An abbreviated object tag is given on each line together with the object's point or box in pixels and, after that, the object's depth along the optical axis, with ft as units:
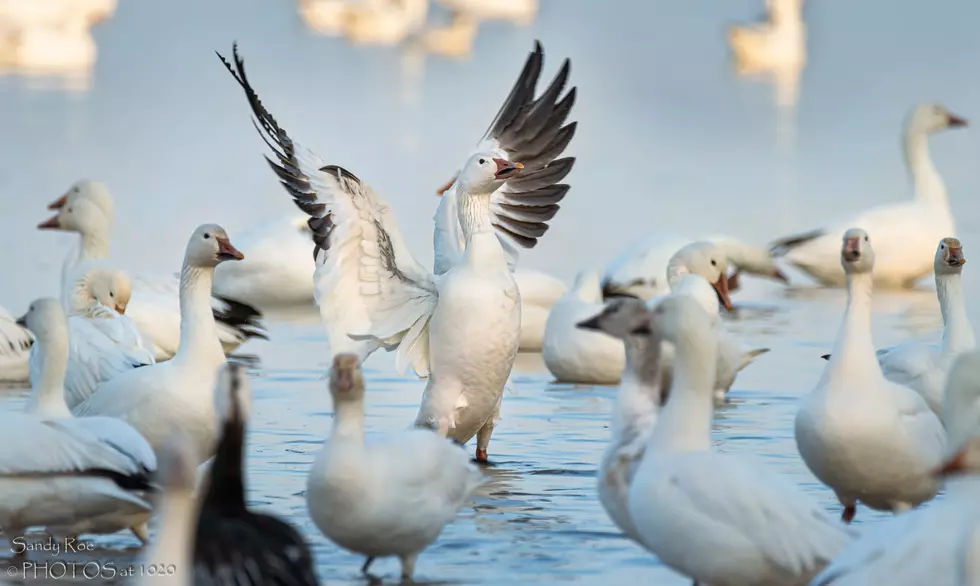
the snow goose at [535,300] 76.33
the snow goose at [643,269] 78.38
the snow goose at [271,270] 87.56
